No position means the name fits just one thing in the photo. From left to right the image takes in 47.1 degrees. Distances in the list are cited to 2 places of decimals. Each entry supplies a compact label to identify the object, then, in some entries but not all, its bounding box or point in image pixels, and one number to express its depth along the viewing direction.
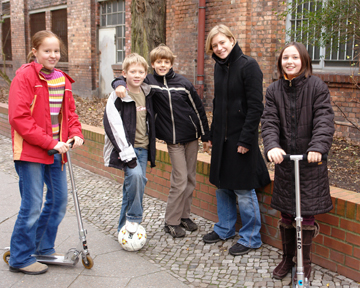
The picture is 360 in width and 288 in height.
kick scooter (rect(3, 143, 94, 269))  3.44
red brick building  7.85
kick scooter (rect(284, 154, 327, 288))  2.86
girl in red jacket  3.22
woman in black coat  3.63
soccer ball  3.87
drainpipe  10.04
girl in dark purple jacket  3.07
